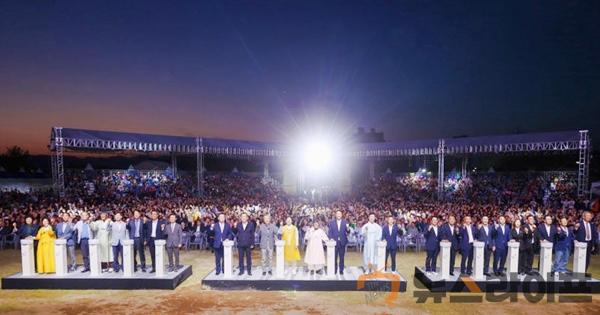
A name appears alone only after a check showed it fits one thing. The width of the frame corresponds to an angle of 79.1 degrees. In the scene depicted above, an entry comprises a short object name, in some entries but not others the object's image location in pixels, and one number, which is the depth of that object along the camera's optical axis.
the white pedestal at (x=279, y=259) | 9.39
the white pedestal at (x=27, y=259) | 9.41
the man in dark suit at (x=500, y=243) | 9.59
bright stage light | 30.48
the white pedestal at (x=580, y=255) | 9.38
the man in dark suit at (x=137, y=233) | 9.97
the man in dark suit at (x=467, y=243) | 9.59
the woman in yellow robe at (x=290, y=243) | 10.32
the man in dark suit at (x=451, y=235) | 9.59
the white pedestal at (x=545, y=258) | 9.08
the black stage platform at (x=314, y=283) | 8.95
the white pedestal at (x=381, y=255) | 9.38
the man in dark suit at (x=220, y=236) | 9.59
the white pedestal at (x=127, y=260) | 9.40
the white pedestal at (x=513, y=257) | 9.05
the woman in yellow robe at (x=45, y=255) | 9.51
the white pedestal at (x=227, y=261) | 9.27
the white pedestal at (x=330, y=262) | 9.44
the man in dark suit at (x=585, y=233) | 9.95
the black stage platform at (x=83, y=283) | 9.14
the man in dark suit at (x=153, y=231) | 9.95
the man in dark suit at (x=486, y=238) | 9.57
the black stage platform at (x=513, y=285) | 8.88
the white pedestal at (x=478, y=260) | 9.03
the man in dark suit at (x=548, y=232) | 9.70
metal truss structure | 19.58
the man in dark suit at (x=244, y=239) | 9.58
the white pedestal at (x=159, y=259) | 9.27
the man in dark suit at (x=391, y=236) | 10.01
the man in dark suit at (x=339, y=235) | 9.84
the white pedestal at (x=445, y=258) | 9.06
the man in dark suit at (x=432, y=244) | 9.72
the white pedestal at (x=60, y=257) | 9.34
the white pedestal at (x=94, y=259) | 9.29
